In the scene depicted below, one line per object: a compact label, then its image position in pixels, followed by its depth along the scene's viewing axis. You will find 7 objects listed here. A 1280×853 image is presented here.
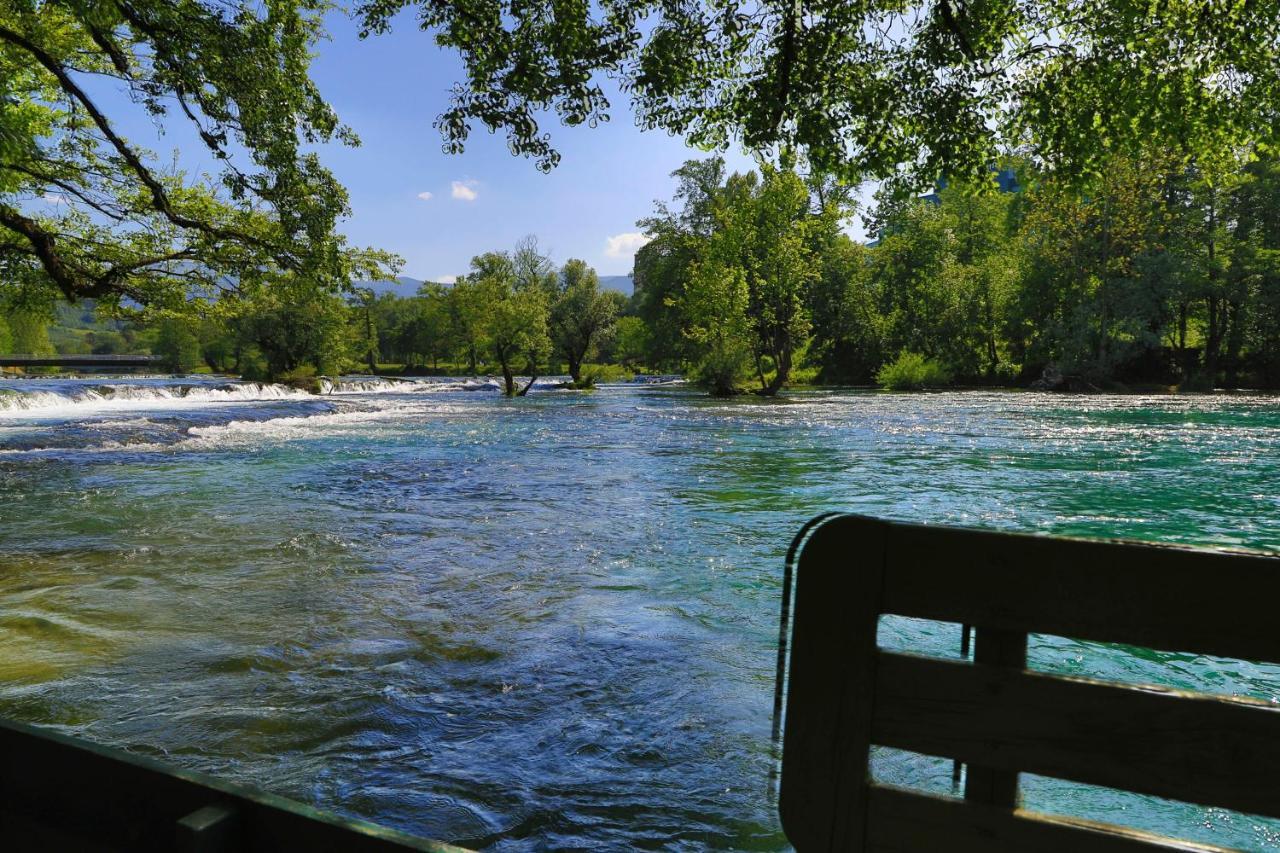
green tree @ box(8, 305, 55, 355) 107.12
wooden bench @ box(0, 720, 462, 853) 2.06
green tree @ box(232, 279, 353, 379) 52.78
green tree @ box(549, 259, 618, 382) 65.12
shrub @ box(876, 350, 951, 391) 50.31
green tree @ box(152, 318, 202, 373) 85.19
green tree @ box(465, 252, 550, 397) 45.50
